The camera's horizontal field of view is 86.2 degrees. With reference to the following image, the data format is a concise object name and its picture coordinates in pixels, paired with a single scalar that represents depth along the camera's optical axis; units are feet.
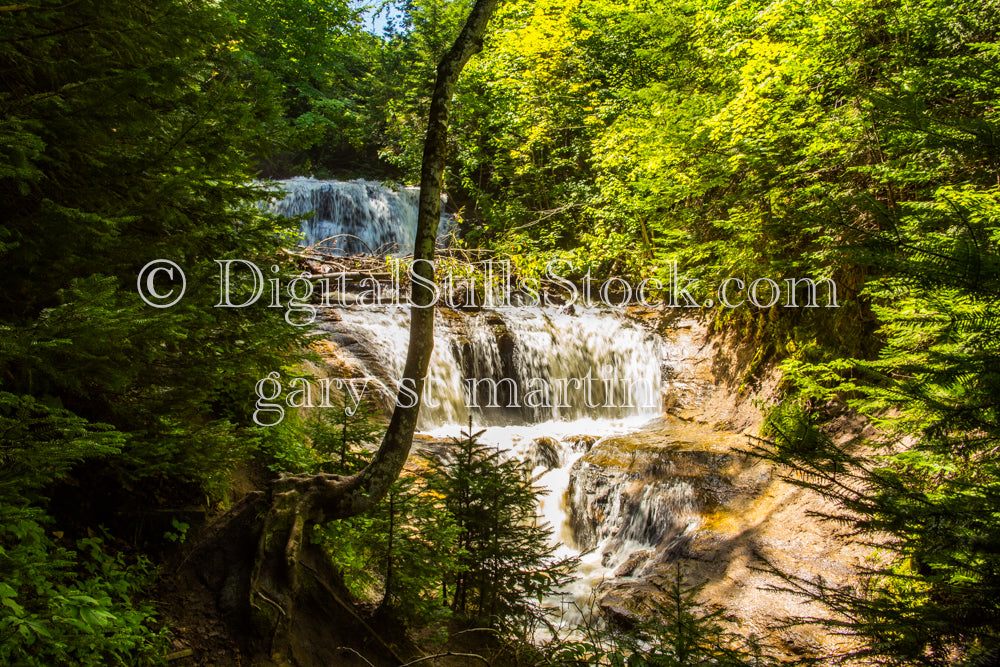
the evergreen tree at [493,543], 13.03
